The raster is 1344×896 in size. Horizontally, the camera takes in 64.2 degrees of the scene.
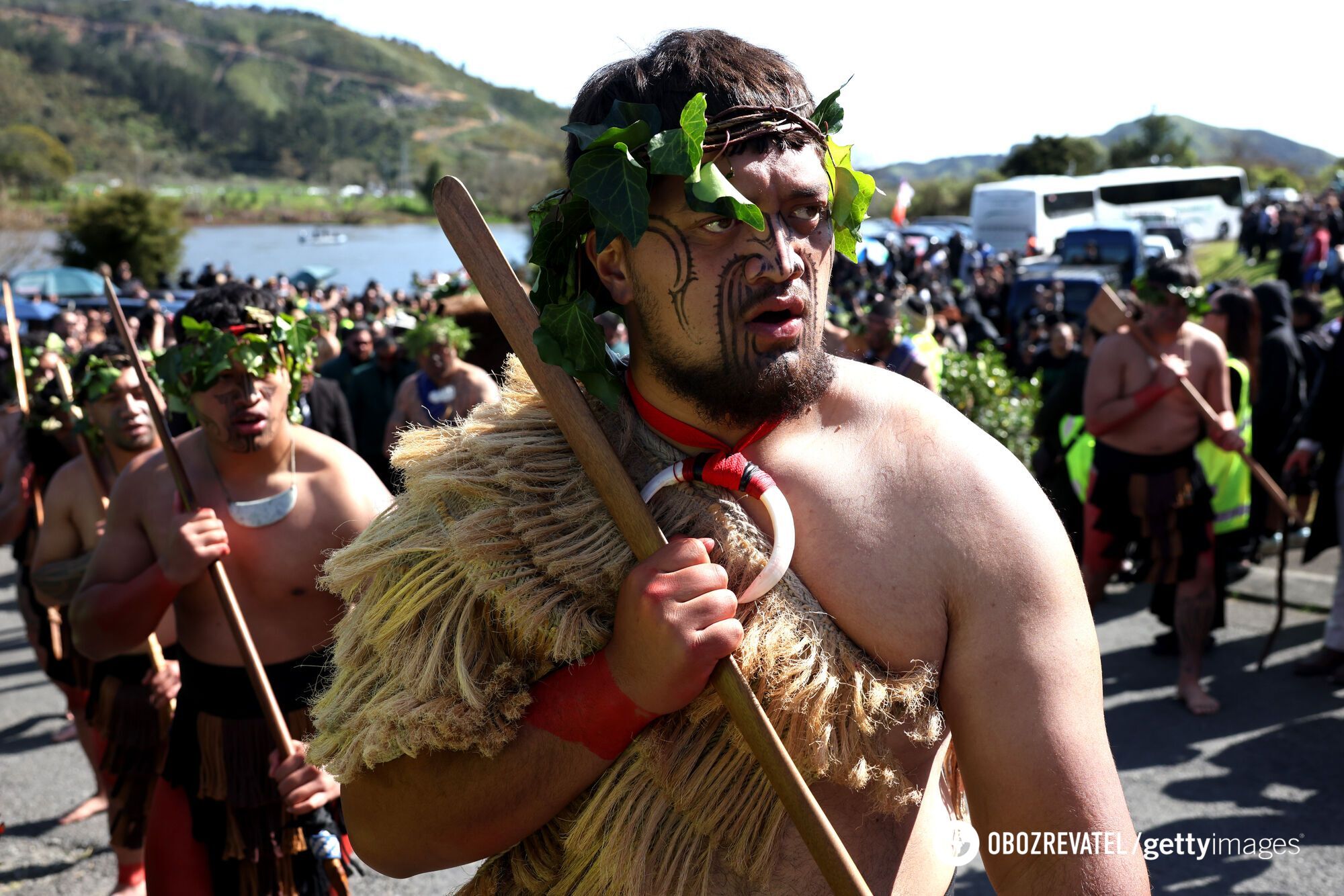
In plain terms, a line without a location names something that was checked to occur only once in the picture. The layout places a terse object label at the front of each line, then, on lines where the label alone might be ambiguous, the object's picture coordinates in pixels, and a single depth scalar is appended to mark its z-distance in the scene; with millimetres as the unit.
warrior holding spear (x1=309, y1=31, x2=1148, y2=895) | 1474
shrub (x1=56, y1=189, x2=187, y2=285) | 33375
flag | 20906
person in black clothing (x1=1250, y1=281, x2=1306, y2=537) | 7449
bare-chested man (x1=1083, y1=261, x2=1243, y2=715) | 5590
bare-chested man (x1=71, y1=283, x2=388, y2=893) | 3002
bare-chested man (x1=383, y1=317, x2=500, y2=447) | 6750
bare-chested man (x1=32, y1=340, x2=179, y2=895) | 4129
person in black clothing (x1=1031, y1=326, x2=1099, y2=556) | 7012
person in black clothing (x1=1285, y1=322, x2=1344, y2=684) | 5797
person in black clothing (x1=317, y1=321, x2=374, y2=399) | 8578
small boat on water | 86000
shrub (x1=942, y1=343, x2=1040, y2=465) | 8047
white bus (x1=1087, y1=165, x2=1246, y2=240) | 36406
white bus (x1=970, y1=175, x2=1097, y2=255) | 32844
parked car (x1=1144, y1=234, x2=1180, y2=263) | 23719
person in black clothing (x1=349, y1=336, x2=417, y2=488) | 8086
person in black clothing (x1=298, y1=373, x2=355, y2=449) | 6699
